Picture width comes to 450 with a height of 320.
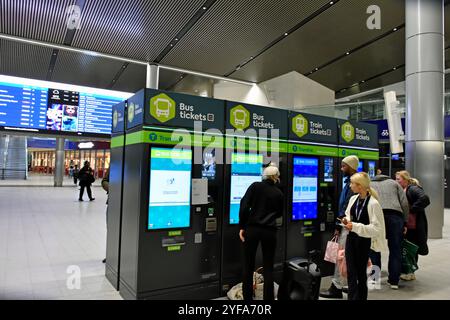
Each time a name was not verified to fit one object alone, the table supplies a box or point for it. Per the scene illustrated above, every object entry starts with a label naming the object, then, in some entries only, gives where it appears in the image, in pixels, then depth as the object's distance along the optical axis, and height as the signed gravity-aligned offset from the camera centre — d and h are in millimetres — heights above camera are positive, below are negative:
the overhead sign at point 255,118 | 3845 +713
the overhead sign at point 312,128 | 4398 +691
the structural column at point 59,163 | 18438 +521
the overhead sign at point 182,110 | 3322 +678
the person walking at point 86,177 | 12273 -148
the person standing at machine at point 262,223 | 3121 -431
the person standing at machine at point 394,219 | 3887 -450
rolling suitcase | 2994 -941
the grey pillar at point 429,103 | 7129 +1669
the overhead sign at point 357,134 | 4988 +707
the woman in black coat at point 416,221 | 4266 -527
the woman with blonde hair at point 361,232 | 2982 -458
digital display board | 11238 +2256
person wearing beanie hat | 3645 -547
